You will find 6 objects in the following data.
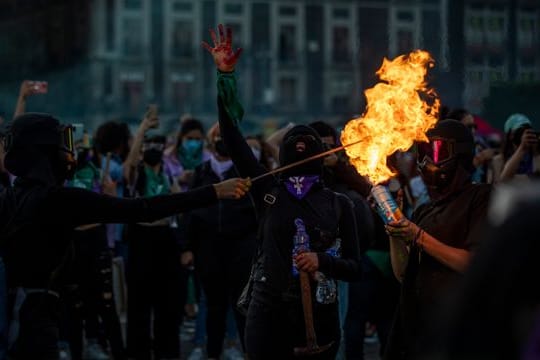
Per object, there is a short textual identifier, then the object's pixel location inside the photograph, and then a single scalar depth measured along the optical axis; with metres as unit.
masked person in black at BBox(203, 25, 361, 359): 10.36
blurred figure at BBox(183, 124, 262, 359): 16.31
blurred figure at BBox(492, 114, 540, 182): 15.89
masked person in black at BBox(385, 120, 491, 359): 9.01
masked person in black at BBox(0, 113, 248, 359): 8.98
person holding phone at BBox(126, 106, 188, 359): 17.06
